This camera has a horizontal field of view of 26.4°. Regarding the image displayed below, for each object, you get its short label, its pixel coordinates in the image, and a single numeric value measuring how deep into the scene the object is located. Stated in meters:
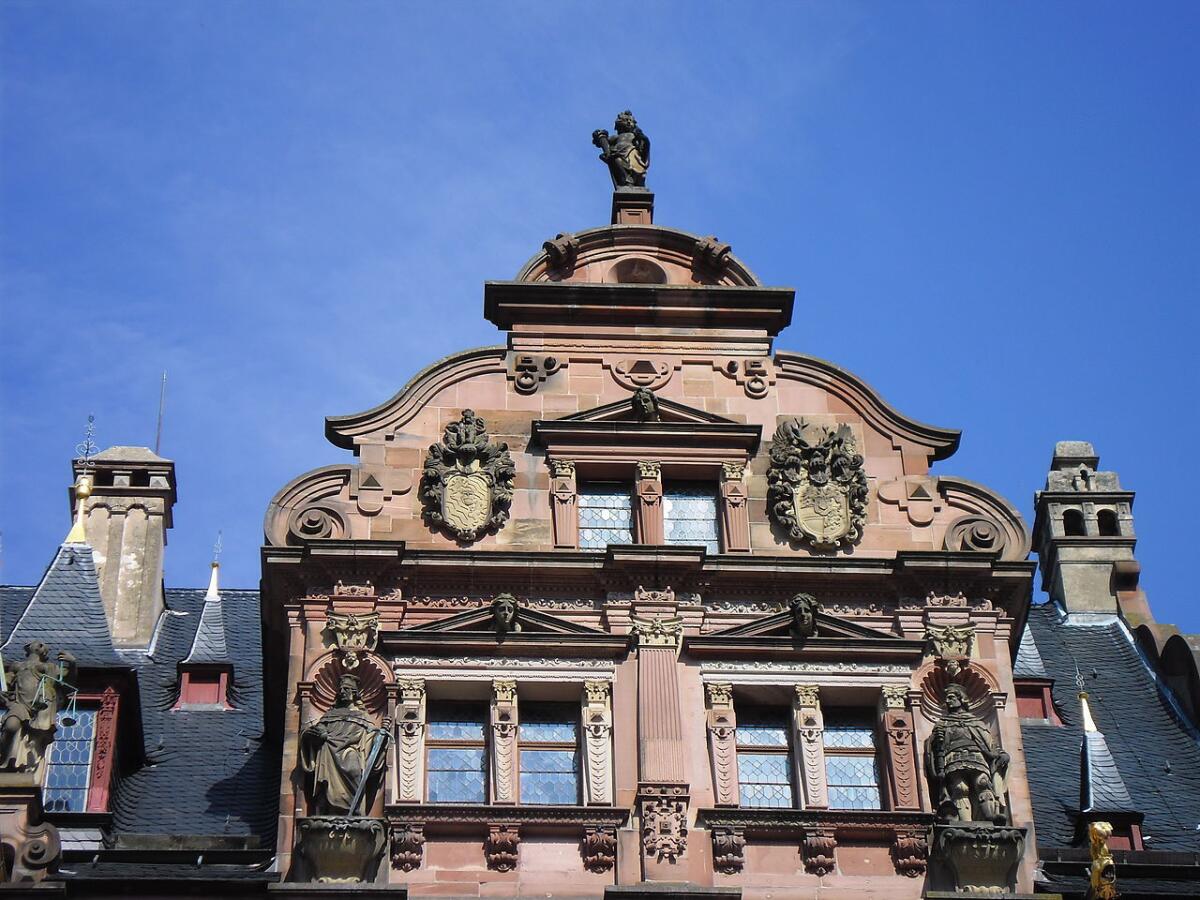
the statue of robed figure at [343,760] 26.55
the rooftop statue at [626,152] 34.06
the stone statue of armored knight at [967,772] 27.14
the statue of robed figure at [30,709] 27.27
